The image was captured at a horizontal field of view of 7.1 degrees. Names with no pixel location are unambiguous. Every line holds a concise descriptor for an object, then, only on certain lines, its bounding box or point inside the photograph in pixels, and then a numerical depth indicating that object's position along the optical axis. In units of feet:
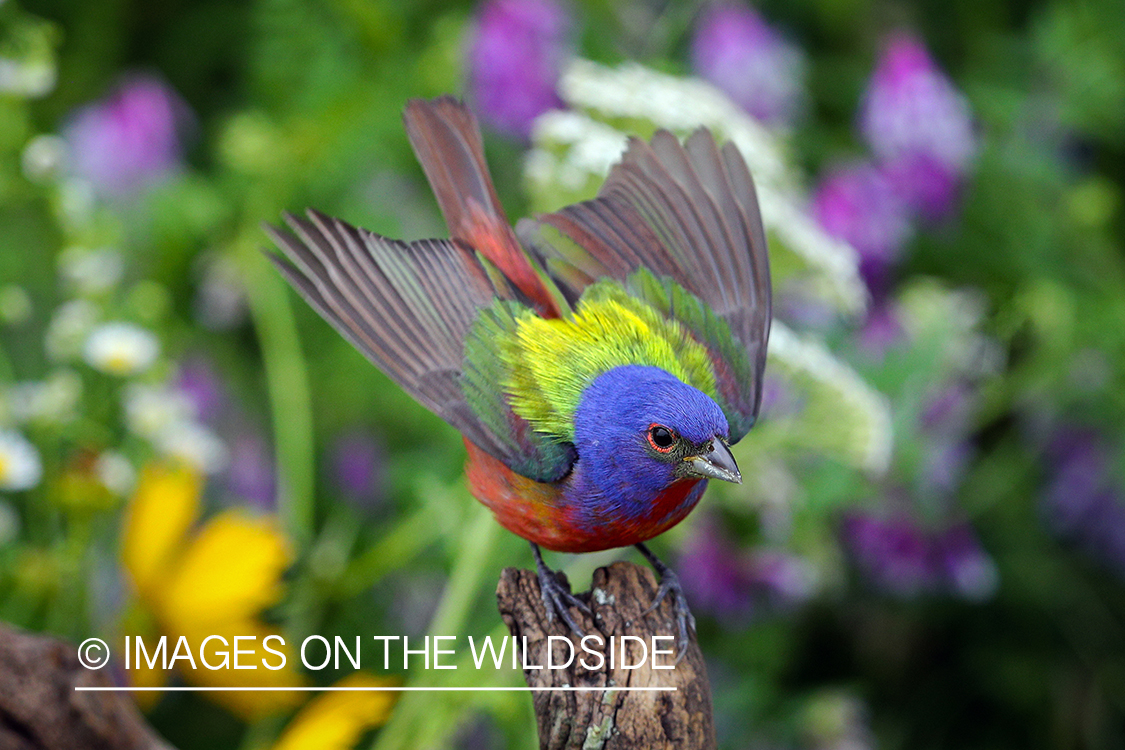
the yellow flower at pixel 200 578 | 5.52
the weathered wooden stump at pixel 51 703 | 5.26
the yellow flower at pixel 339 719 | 5.35
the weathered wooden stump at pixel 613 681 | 5.16
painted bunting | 5.17
